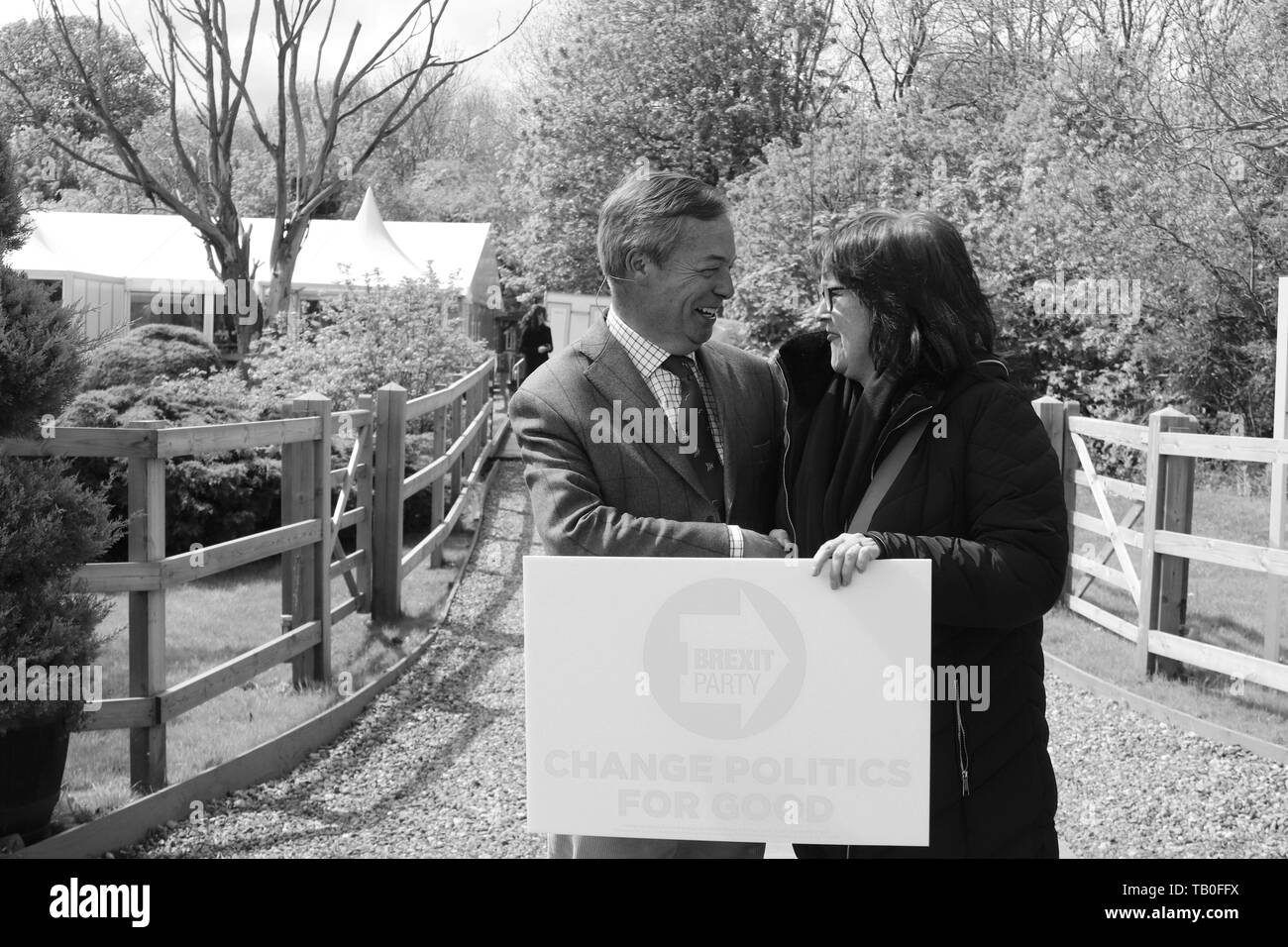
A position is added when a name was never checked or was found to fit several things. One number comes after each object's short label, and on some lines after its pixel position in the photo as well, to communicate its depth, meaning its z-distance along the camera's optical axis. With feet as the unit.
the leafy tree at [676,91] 96.32
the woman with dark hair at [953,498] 7.84
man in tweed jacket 9.11
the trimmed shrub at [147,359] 37.81
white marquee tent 84.79
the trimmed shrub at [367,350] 42.06
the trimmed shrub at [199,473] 30.09
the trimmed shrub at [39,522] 13.53
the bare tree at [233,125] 51.13
